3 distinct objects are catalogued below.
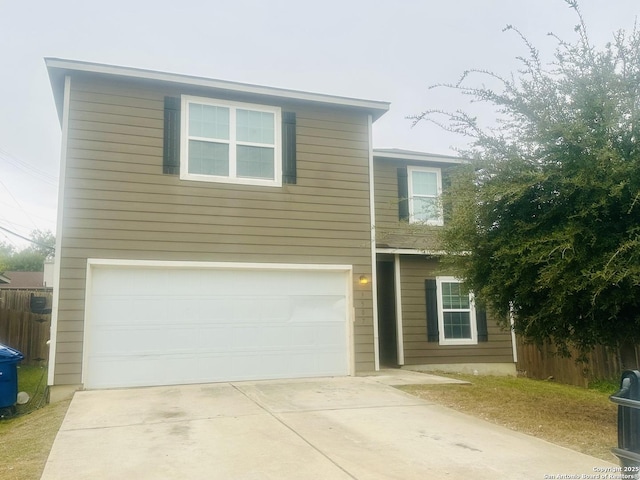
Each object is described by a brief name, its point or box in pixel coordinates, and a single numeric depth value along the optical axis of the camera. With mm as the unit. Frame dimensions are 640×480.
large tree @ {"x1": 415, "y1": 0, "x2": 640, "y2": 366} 5594
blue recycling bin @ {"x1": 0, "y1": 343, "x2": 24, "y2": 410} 7758
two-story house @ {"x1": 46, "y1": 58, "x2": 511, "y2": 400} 8328
